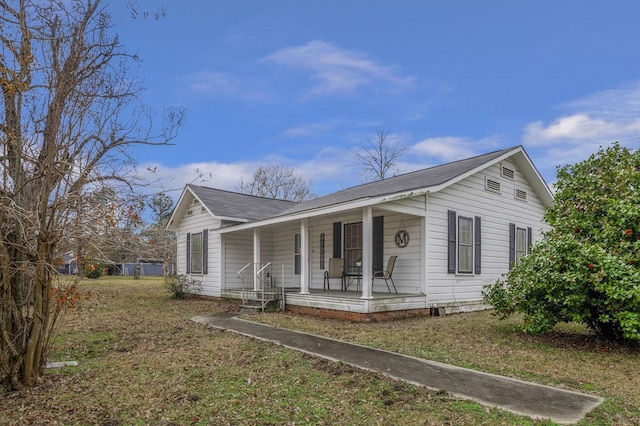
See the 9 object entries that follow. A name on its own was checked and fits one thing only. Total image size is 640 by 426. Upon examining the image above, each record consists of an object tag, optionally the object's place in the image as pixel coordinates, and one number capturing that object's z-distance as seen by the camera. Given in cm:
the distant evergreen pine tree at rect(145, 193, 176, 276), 3988
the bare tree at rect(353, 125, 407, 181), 3130
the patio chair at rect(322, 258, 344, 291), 1179
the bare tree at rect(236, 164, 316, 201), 3597
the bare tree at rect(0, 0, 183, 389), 440
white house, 990
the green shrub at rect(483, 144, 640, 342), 627
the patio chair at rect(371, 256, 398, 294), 1047
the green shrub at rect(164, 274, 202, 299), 1532
